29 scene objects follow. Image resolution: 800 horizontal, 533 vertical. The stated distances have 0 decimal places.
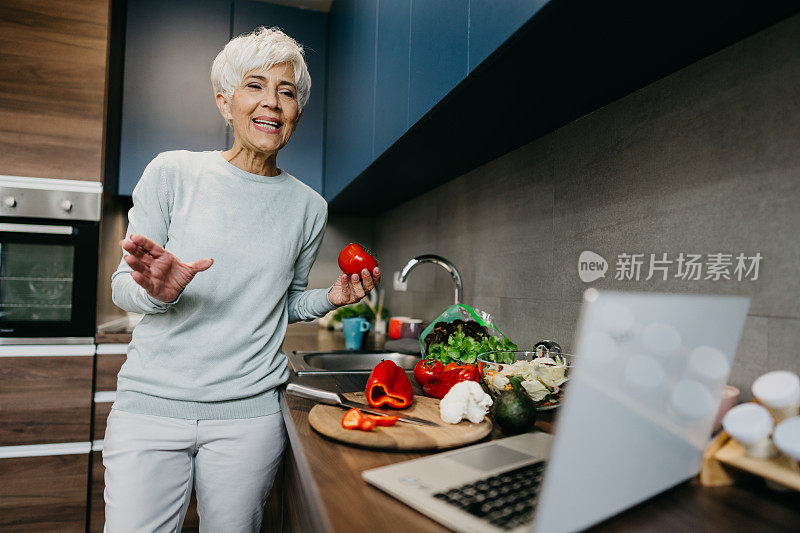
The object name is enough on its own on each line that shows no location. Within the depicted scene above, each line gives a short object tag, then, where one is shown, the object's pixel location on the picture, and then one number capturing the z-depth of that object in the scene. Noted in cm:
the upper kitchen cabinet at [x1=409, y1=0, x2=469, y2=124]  94
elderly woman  108
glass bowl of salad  92
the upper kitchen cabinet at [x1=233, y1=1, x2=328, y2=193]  265
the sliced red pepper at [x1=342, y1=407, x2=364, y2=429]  78
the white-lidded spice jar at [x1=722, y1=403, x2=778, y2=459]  56
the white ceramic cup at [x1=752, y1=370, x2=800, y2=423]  58
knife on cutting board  85
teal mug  189
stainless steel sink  169
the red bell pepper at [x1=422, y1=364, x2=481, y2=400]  101
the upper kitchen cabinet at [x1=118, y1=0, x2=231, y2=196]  247
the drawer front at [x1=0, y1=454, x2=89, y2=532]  190
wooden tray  54
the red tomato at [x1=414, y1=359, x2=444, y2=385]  109
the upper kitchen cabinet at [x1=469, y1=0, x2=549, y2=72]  70
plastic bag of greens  114
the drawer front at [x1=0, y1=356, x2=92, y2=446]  193
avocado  79
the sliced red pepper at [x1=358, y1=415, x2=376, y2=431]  77
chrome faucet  159
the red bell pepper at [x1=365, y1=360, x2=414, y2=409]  93
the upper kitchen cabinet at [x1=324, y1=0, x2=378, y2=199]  173
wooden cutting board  72
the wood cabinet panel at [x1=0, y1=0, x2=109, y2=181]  203
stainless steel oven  200
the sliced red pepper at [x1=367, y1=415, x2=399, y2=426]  79
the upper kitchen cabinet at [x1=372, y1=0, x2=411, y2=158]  130
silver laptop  40
